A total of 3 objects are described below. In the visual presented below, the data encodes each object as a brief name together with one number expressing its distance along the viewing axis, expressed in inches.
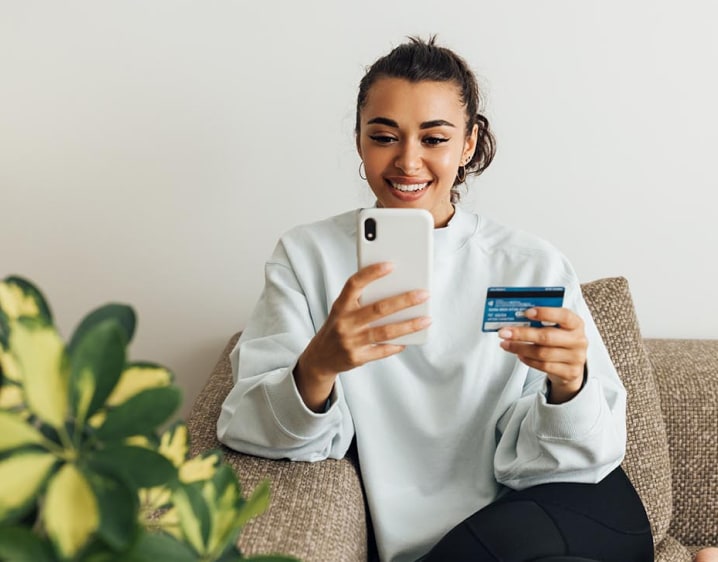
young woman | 48.4
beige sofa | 47.7
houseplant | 15.6
